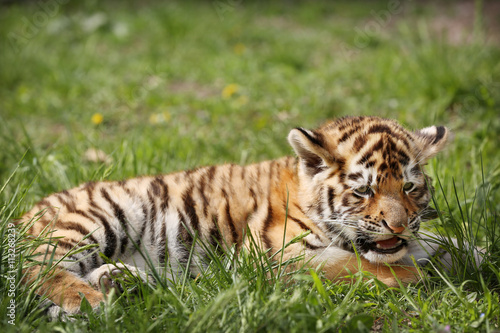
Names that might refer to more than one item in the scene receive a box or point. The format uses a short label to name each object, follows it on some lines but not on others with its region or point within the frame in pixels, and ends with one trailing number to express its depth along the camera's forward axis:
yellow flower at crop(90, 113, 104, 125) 11.96
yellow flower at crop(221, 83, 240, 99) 13.13
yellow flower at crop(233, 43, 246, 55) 16.28
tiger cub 5.77
